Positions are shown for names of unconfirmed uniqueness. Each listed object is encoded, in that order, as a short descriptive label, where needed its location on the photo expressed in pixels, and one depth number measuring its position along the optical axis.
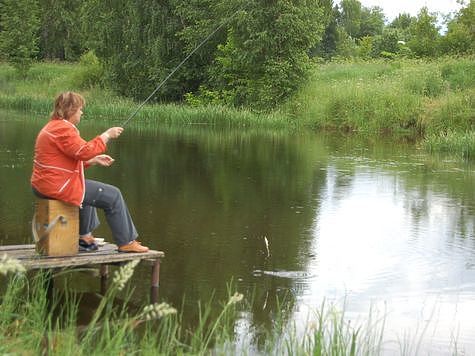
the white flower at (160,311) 3.48
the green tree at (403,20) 83.38
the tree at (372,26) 79.94
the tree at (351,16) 81.81
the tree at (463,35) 40.19
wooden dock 6.65
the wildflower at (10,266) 3.25
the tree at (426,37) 42.06
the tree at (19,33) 50.56
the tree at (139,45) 39.62
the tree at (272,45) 35.00
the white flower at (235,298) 3.91
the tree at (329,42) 62.22
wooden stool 6.83
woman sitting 6.82
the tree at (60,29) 59.97
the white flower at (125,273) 3.53
